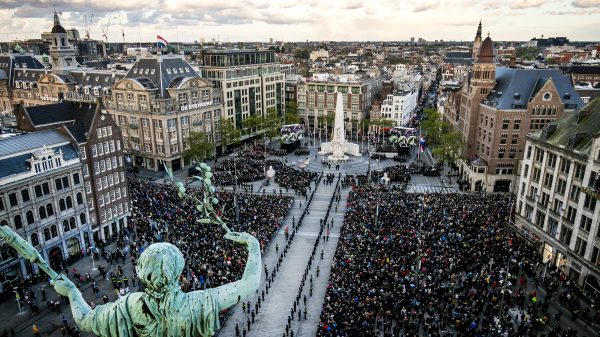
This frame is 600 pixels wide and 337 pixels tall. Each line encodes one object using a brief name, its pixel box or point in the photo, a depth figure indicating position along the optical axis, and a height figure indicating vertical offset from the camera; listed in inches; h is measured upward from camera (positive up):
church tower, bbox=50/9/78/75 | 4279.0 -27.7
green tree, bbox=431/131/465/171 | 3448.8 -786.6
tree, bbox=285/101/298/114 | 5251.0 -703.9
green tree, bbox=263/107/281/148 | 4461.1 -775.2
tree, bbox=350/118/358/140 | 5157.5 -860.0
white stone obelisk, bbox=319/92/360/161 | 3961.6 -885.0
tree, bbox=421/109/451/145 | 4114.2 -758.5
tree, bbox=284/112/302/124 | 4851.9 -770.8
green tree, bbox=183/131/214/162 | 3476.9 -774.3
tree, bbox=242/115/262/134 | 4333.2 -727.0
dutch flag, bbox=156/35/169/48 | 3798.7 +75.0
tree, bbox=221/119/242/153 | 3964.1 -760.8
